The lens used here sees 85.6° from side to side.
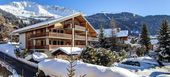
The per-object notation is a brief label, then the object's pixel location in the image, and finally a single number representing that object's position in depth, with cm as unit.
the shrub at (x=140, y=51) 1843
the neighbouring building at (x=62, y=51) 1343
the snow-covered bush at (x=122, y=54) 1508
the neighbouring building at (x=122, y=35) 2643
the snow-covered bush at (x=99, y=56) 976
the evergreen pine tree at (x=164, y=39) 1537
